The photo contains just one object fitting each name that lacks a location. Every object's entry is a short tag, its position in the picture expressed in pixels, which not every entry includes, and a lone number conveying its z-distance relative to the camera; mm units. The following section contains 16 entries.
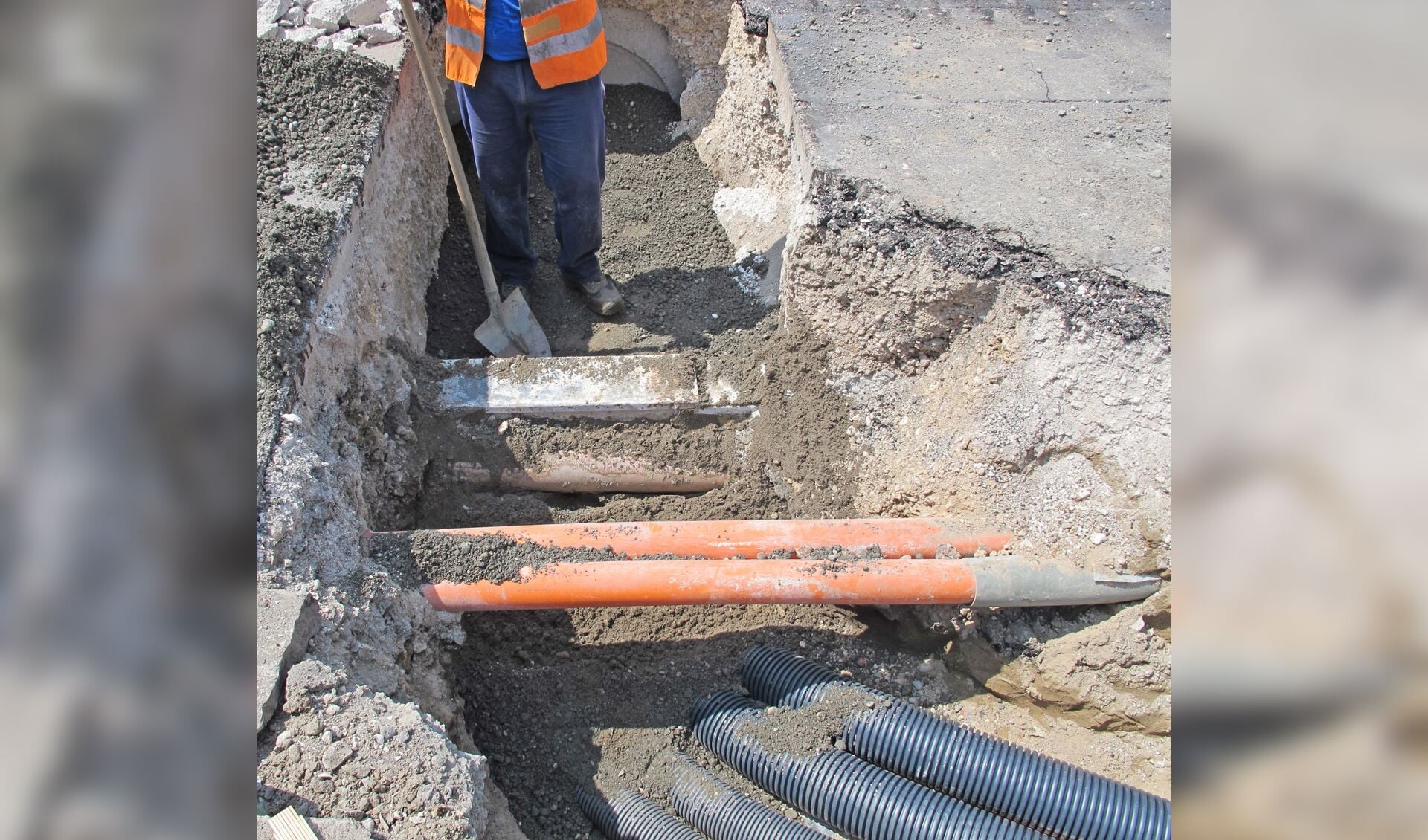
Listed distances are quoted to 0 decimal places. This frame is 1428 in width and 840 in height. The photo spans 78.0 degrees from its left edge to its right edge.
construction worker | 3418
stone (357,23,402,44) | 3768
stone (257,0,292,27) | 3765
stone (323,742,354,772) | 1854
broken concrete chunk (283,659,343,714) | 1904
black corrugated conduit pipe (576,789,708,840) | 2467
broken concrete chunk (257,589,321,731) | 1890
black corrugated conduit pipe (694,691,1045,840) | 2330
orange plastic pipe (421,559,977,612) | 2531
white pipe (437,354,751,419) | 3266
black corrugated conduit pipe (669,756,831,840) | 2420
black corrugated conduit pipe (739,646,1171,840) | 2303
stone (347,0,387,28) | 3812
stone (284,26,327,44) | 3695
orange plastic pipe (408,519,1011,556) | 2689
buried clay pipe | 3232
